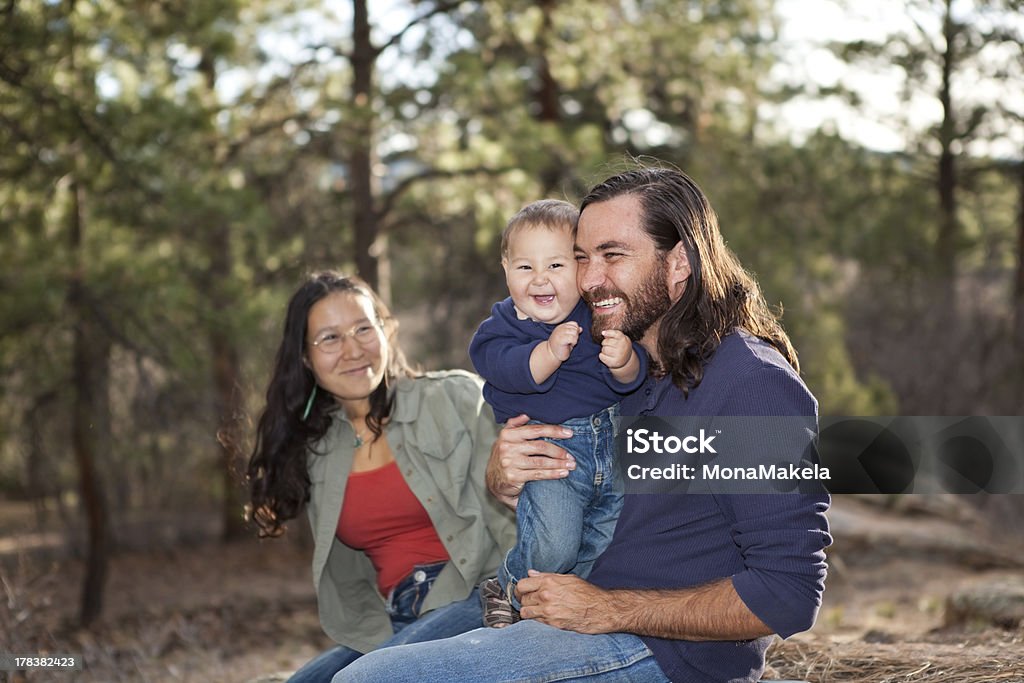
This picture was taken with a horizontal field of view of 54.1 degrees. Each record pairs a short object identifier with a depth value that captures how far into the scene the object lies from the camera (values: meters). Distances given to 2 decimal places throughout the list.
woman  3.88
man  2.54
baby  2.97
